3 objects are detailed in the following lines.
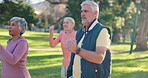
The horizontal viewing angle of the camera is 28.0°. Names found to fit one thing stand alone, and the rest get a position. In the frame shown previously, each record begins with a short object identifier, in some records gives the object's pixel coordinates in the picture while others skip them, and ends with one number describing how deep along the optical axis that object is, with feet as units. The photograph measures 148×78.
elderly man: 10.84
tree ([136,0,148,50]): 103.81
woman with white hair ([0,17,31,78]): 13.58
